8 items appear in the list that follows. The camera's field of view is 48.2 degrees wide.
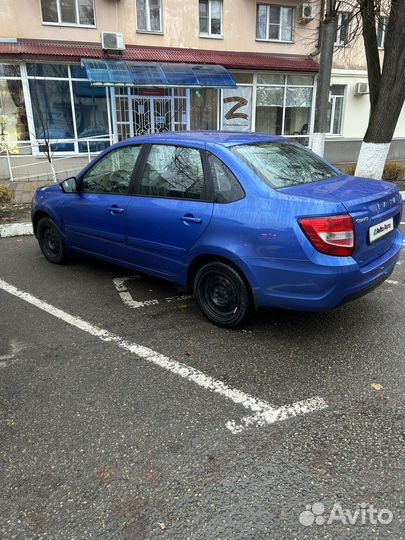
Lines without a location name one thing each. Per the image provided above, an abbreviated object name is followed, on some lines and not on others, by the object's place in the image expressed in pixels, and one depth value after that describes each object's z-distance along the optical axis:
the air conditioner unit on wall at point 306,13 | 16.53
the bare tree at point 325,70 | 9.22
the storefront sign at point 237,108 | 16.95
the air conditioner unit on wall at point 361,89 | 18.05
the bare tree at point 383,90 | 9.45
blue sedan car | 3.38
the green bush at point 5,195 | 9.29
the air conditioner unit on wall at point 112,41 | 13.95
